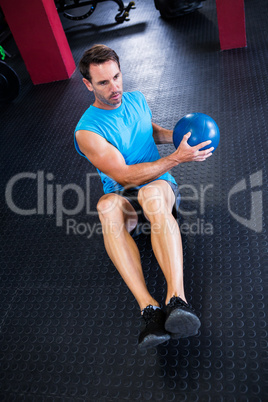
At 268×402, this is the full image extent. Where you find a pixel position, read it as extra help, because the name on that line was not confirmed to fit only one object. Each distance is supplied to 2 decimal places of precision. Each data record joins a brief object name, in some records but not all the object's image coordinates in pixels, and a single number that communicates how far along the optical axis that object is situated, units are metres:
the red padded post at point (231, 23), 3.25
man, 1.34
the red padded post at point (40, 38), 3.67
